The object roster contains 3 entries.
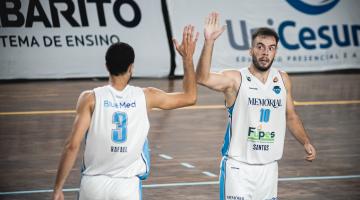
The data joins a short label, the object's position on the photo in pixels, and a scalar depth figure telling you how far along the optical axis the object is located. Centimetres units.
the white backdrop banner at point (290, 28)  3101
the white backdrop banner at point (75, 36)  2912
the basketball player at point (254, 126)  1062
